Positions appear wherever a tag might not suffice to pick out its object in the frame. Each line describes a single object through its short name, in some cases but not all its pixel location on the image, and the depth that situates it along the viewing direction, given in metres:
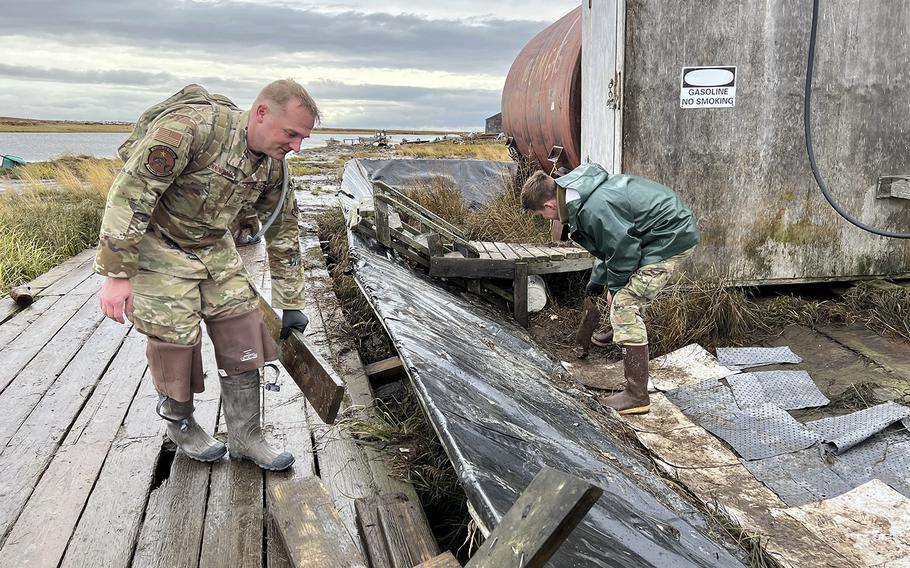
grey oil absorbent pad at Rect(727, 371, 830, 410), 4.78
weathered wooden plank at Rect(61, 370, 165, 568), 2.41
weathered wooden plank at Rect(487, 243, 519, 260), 6.65
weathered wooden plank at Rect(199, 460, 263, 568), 2.36
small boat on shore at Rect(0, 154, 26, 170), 27.56
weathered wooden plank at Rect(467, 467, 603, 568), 1.36
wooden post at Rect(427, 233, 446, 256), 6.37
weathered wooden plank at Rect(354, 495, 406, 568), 2.28
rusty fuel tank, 7.78
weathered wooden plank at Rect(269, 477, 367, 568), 2.22
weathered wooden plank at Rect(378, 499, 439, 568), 2.27
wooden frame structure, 6.41
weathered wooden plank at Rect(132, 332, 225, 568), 2.37
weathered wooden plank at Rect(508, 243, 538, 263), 6.64
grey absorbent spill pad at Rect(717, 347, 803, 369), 5.44
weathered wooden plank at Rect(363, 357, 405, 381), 4.36
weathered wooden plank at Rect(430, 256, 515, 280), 6.32
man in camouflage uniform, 2.42
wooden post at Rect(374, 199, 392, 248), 6.45
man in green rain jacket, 4.32
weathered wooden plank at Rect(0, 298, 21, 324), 5.33
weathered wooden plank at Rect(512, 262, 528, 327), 6.61
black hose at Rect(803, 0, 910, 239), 5.77
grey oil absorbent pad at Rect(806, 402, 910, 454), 4.03
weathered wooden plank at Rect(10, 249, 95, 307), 5.65
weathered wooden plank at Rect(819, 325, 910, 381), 5.18
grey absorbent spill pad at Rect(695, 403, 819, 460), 4.18
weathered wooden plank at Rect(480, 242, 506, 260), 6.63
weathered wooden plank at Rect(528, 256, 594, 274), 6.72
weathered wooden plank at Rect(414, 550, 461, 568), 2.05
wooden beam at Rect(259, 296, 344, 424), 2.60
